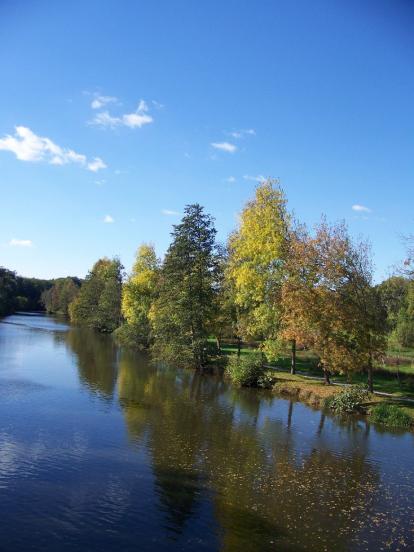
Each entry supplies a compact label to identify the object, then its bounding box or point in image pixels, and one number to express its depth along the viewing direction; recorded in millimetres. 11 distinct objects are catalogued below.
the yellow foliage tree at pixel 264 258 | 44312
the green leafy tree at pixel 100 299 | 92688
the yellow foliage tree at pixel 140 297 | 68875
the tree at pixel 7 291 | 127812
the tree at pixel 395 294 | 57062
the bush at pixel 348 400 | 35531
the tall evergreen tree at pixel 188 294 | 52312
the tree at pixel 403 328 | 50094
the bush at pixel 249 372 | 44594
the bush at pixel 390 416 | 32566
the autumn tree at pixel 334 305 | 38656
